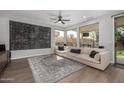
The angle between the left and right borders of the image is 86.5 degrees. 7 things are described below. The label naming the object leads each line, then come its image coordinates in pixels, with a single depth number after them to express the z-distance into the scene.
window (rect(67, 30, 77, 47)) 5.31
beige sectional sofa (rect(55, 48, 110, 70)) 2.33
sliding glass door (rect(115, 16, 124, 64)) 3.02
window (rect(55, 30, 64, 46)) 5.62
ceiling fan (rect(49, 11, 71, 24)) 3.19
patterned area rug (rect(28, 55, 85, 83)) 1.84
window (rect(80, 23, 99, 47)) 3.98
